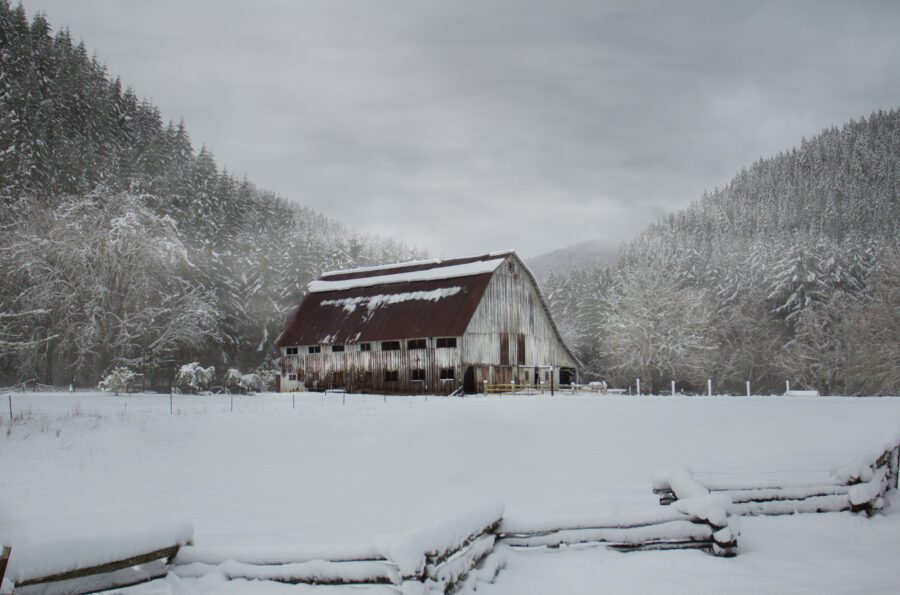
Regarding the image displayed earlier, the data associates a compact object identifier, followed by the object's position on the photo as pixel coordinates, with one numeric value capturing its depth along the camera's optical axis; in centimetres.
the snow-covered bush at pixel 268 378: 5253
